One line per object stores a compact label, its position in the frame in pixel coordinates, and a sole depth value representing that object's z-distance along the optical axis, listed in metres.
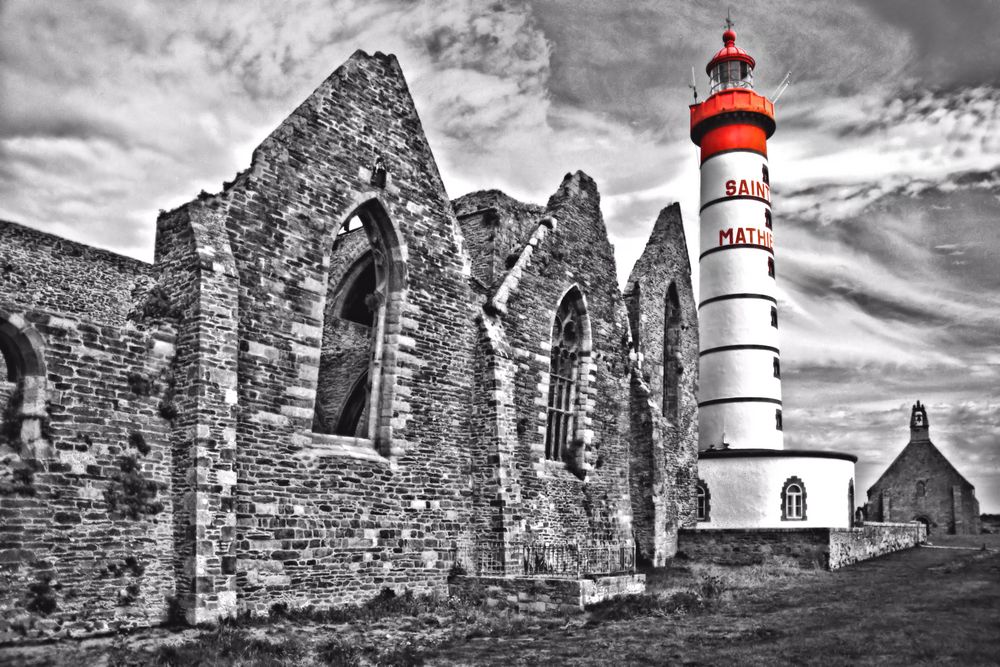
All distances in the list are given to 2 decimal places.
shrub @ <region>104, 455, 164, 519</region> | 10.08
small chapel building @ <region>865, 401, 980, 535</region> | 49.53
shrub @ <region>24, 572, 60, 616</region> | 9.04
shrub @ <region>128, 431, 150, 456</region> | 10.41
